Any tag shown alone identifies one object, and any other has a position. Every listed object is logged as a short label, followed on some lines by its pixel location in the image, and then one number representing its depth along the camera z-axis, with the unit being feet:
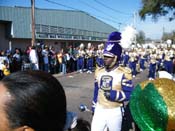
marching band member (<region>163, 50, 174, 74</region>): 37.21
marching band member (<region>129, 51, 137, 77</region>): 39.73
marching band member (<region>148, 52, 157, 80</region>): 35.28
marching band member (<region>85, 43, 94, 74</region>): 42.62
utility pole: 34.79
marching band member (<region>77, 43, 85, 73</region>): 41.55
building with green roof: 48.25
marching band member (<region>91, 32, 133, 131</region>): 7.44
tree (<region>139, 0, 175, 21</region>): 51.46
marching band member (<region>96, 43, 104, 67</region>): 42.76
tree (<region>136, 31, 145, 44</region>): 155.57
